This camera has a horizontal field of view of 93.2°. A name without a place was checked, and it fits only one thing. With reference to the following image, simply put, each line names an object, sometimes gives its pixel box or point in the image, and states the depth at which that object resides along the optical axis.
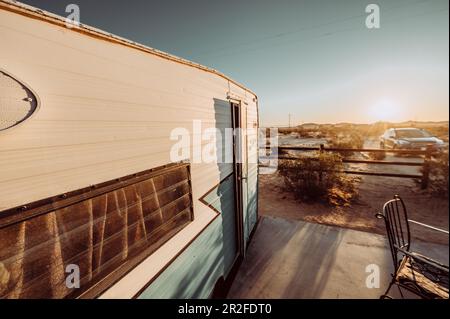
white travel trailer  1.00
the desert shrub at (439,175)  6.70
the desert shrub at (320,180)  7.09
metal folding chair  2.29
